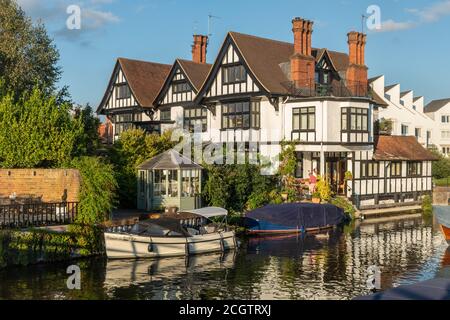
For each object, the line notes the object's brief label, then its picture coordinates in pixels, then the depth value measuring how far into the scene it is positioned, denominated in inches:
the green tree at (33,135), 1153.4
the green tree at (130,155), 1433.3
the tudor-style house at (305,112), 1636.3
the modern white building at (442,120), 3169.3
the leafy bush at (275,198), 1483.8
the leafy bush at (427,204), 1828.9
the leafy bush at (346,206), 1605.6
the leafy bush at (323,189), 1555.1
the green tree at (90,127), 1489.9
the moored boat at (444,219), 1205.1
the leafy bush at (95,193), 1005.2
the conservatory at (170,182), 1333.7
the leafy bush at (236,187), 1365.7
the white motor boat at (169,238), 984.3
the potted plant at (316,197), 1537.9
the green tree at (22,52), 1515.7
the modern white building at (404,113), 2432.3
